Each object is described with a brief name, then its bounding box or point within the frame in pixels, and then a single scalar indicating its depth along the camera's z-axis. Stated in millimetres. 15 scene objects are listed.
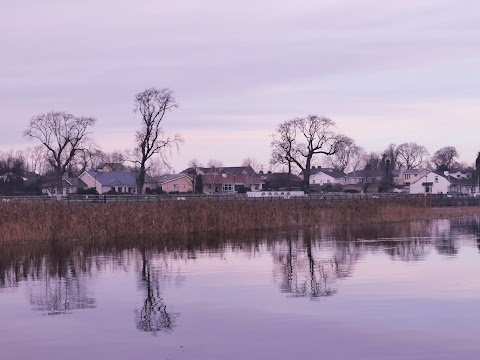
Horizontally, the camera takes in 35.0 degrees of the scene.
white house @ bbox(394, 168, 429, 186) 192312
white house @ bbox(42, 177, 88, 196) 149638
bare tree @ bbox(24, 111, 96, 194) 126481
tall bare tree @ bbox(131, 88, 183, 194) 115188
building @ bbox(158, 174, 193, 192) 167625
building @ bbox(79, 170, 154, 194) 150750
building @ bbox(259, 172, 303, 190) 160088
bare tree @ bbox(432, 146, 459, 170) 193625
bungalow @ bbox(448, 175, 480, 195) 169500
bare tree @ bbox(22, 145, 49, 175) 160750
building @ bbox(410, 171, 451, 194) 158000
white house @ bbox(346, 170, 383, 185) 184725
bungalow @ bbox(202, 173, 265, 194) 170875
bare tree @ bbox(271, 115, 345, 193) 137750
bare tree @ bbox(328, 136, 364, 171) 137900
